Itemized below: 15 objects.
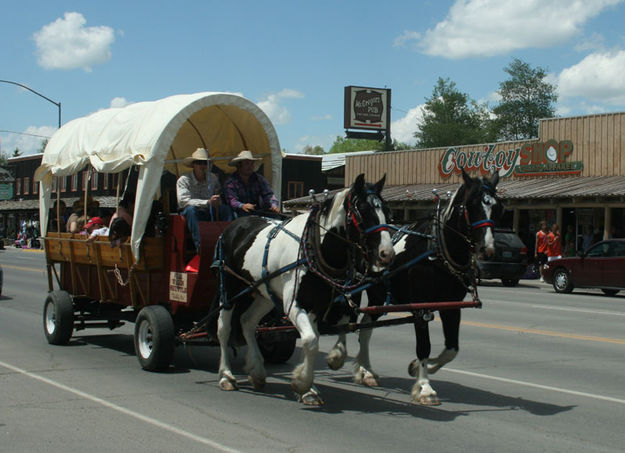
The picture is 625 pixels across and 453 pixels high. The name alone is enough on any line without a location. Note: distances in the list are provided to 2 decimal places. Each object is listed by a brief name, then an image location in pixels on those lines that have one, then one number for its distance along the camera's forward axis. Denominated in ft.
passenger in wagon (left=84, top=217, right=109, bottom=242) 34.22
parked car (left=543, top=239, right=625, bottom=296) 70.85
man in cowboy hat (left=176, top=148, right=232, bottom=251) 28.85
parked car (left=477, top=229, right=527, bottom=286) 81.71
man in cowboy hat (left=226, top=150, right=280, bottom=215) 30.07
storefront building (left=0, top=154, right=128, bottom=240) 206.49
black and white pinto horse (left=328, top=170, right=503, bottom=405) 23.77
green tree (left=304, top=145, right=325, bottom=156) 423.64
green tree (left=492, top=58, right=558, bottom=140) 279.08
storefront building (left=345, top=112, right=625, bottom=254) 91.09
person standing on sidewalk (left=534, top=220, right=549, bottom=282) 86.79
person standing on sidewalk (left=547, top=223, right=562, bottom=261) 84.84
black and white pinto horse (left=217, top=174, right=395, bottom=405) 22.49
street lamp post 115.20
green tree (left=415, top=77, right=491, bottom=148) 298.35
